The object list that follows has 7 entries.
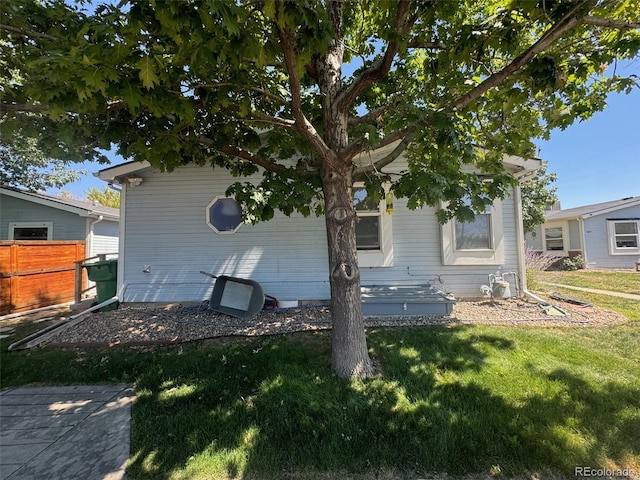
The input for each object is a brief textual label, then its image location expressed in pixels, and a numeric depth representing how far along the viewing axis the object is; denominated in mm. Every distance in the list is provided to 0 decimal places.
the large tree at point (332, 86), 2086
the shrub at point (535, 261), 11445
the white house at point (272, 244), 6699
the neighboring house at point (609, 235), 14164
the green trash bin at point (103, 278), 6969
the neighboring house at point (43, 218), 10227
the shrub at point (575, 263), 13961
